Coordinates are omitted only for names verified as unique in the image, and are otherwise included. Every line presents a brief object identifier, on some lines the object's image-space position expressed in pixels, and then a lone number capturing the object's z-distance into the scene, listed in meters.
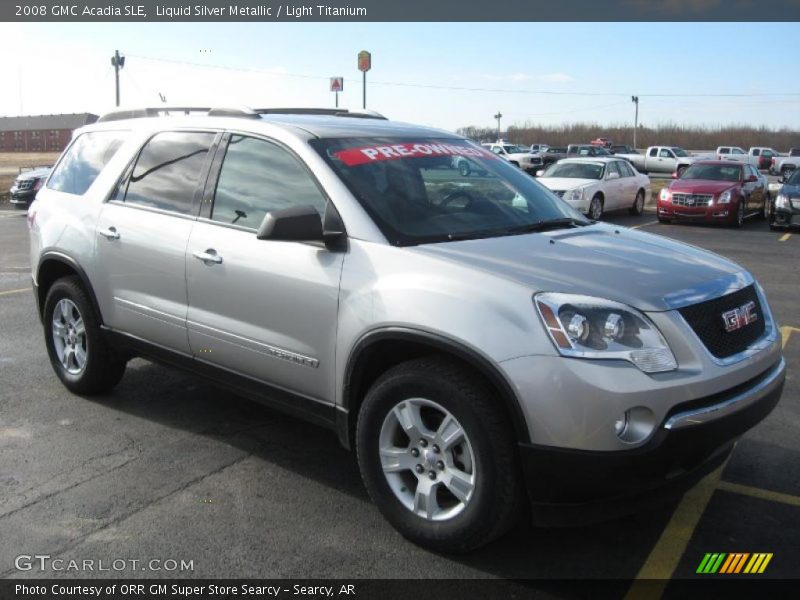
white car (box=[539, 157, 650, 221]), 17.94
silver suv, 2.97
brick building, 109.19
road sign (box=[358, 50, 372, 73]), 33.47
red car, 18.31
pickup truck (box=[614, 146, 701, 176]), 47.47
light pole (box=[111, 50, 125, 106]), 42.13
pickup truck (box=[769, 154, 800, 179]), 48.09
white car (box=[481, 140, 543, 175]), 41.04
